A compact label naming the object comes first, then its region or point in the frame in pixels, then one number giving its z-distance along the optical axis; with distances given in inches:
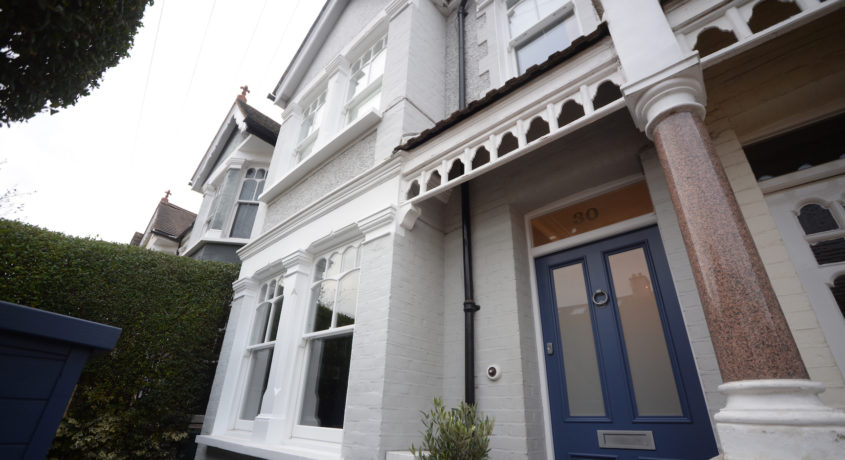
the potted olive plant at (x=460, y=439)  103.7
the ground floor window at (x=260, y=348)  210.8
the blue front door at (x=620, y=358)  104.9
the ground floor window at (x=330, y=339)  157.8
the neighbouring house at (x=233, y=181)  355.3
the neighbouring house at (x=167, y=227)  527.5
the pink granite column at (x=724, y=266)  61.2
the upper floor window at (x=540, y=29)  180.7
